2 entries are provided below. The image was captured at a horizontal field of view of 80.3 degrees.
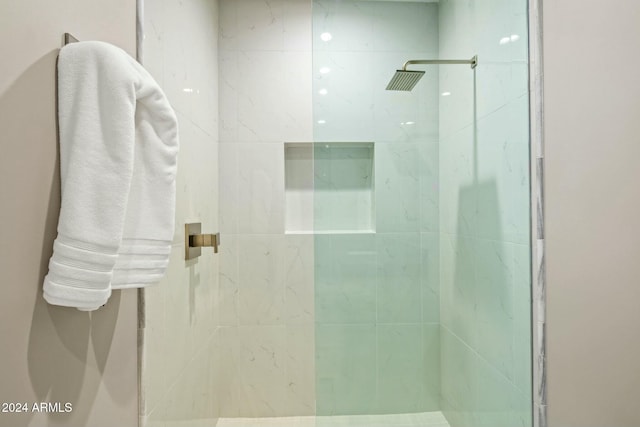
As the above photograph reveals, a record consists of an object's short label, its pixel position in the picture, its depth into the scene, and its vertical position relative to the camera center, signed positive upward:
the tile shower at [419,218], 1.17 -0.02
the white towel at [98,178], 0.55 +0.06
